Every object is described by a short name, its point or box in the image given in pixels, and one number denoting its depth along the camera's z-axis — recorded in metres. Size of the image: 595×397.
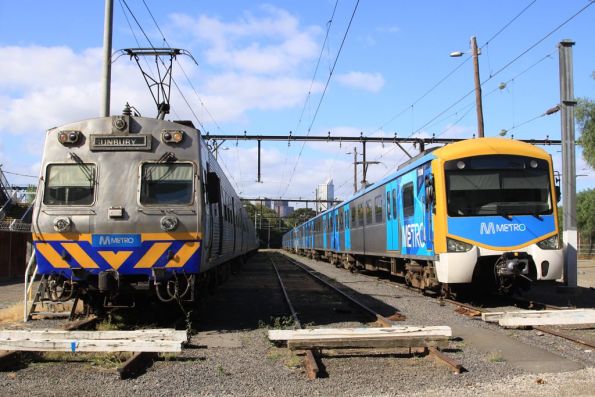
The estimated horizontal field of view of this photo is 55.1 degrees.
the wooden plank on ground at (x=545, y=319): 8.95
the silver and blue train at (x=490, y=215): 10.97
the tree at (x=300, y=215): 94.76
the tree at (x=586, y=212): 48.44
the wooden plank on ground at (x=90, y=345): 6.87
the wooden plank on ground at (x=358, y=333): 7.38
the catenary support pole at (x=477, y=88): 21.27
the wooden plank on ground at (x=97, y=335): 7.09
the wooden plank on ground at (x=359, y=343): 7.27
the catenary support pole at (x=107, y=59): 12.11
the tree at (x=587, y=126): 27.11
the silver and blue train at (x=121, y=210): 8.45
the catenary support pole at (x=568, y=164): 13.93
